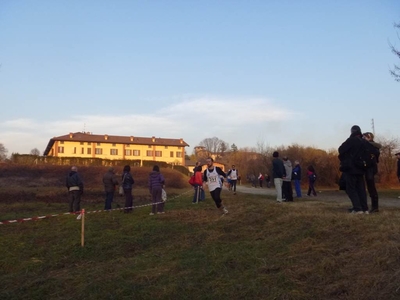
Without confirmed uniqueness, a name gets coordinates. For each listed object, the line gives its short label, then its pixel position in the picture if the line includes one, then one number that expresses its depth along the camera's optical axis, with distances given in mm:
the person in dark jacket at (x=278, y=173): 14641
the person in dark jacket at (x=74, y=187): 15234
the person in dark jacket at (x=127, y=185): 15516
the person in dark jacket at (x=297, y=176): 18297
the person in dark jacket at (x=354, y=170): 9047
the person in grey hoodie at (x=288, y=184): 15609
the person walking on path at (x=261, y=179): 44650
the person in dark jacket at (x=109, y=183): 15906
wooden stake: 9336
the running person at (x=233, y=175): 23300
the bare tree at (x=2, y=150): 100250
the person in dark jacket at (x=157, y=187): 14484
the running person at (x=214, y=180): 12062
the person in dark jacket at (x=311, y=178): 20125
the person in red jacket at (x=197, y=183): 17625
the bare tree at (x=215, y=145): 131125
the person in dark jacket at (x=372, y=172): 9160
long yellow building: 95000
